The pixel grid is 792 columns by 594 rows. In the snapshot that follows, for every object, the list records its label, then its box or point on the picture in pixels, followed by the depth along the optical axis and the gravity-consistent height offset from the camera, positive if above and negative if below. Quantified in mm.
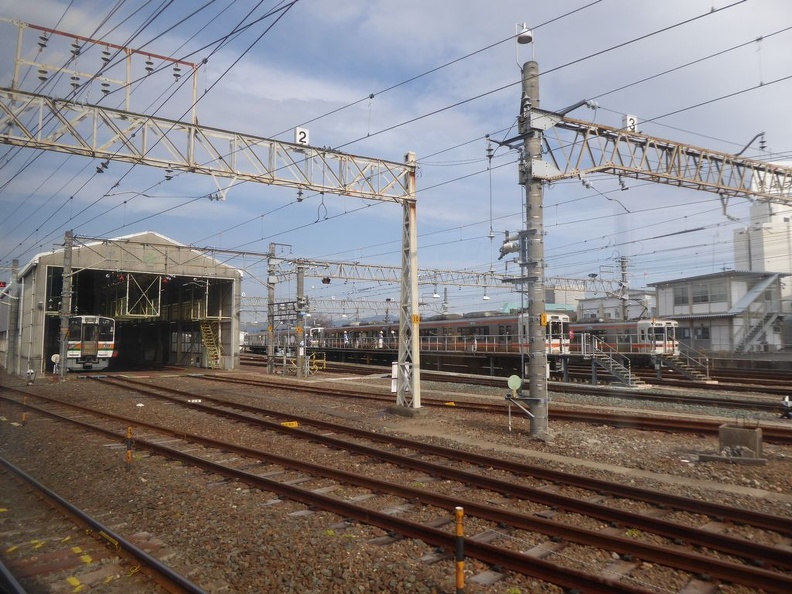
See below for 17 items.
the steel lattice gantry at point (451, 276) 36625 +4168
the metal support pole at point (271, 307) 29844 +1483
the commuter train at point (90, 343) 30234 -399
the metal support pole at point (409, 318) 14891 +442
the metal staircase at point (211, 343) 35781 -519
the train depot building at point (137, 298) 28875 +2381
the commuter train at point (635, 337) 25672 -195
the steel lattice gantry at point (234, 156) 11891 +4391
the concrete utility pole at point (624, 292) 32812 +2448
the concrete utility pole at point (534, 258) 11484 +1584
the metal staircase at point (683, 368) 24427 -1606
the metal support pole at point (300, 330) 27312 +200
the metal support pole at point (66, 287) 25328 +2207
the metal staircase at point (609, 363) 21969 -1247
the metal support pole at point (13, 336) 31591 -7
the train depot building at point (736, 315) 35188 +1160
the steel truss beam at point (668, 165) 12536 +4883
